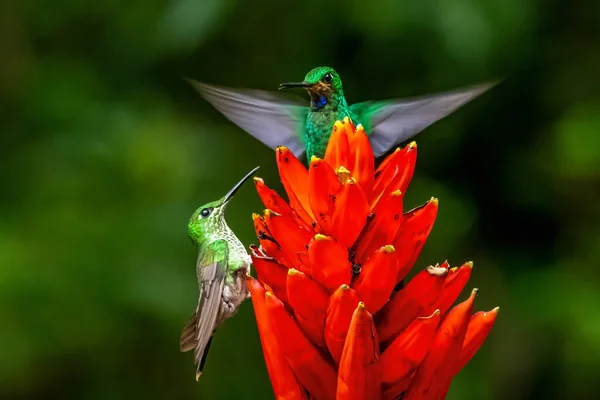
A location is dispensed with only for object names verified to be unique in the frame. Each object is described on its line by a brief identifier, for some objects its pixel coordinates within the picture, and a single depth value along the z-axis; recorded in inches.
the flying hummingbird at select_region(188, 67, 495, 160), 205.3
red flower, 119.1
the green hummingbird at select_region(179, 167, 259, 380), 178.7
